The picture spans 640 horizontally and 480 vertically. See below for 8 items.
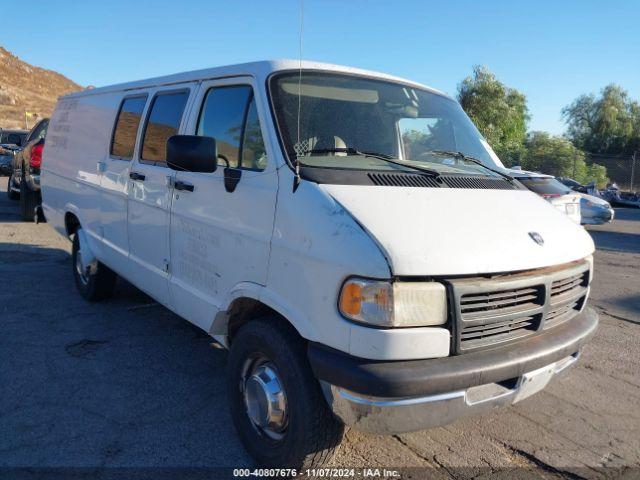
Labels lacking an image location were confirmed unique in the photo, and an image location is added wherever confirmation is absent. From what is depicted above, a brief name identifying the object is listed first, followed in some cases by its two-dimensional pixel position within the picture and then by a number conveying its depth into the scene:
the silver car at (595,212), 15.05
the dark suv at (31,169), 9.62
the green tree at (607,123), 44.34
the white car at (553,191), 10.12
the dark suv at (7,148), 18.21
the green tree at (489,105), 31.42
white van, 2.44
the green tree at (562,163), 28.81
